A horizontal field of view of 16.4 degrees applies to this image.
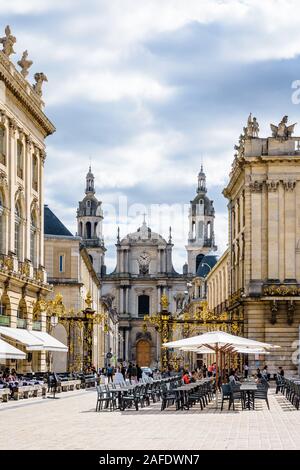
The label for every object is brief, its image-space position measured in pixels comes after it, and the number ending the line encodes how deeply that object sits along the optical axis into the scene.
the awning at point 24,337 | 46.37
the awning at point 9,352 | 39.91
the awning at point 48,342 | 51.54
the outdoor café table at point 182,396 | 34.97
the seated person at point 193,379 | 46.96
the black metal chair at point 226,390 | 34.62
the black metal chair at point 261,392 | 35.38
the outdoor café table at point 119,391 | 34.78
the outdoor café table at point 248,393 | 34.72
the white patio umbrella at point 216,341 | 38.31
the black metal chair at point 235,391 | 34.50
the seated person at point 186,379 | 44.18
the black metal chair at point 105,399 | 34.53
